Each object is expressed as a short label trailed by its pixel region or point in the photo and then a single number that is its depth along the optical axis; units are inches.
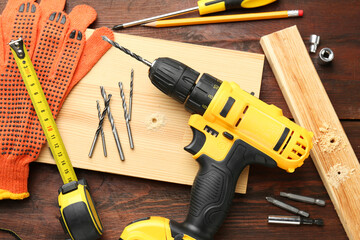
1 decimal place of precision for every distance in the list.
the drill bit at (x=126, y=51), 28.3
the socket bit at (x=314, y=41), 30.2
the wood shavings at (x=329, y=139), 29.3
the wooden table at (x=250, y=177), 29.4
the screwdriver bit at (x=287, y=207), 29.6
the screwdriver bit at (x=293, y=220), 29.5
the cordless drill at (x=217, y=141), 27.3
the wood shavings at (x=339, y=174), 29.2
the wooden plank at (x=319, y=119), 29.2
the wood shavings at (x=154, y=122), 29.4
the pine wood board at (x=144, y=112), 29.2
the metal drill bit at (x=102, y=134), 29.2
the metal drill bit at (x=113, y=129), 29.1
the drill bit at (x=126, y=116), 29.3
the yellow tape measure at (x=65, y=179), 27.8
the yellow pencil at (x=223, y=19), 30.1
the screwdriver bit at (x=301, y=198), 29.6
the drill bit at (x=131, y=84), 29.5
